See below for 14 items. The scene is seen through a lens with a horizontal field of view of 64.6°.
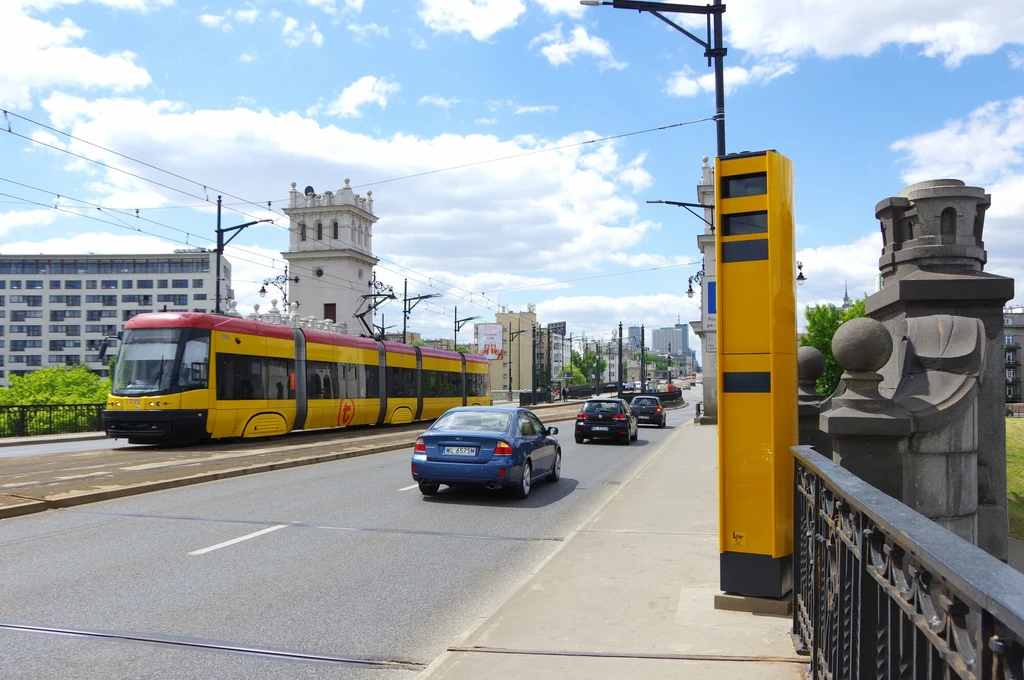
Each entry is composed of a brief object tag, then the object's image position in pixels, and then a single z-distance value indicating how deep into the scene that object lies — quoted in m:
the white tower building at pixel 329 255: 77.00
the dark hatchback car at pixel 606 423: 24.89
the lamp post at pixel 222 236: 29.67
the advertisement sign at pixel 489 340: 89.50
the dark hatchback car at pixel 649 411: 36.59
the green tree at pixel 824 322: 33.75
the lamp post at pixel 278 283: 57.83
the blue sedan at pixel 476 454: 12.00
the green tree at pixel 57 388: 39.50
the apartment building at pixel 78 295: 128.25
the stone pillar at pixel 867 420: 5.47
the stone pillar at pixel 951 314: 6.22
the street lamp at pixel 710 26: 11.87
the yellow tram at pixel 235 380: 20.00
